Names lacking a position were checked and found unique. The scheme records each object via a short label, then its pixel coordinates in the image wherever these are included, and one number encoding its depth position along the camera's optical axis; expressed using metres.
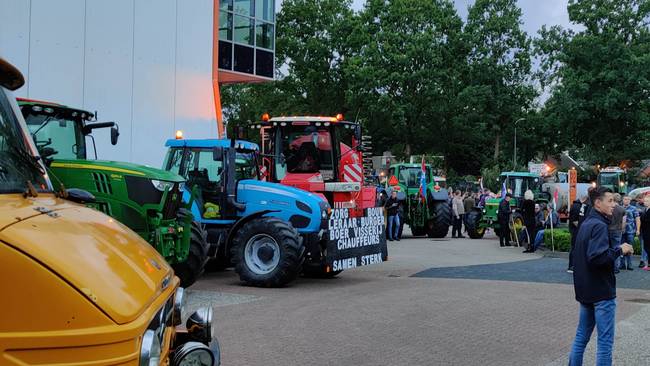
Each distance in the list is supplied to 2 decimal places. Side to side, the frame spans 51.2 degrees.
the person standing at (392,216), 23.25
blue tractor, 11.54
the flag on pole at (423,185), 24.98
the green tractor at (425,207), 25.06
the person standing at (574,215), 14.22
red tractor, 14.02
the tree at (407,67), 47.94
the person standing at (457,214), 26.34
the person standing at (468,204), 26.08
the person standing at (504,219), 21.83
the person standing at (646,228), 14.80
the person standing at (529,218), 19.75
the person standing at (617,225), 13.52
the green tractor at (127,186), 9.23
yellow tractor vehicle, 2.28
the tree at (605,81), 44.53
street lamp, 50.78
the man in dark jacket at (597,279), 5.87
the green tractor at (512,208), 22.50
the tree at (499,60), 52.06
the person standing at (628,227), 15.20
